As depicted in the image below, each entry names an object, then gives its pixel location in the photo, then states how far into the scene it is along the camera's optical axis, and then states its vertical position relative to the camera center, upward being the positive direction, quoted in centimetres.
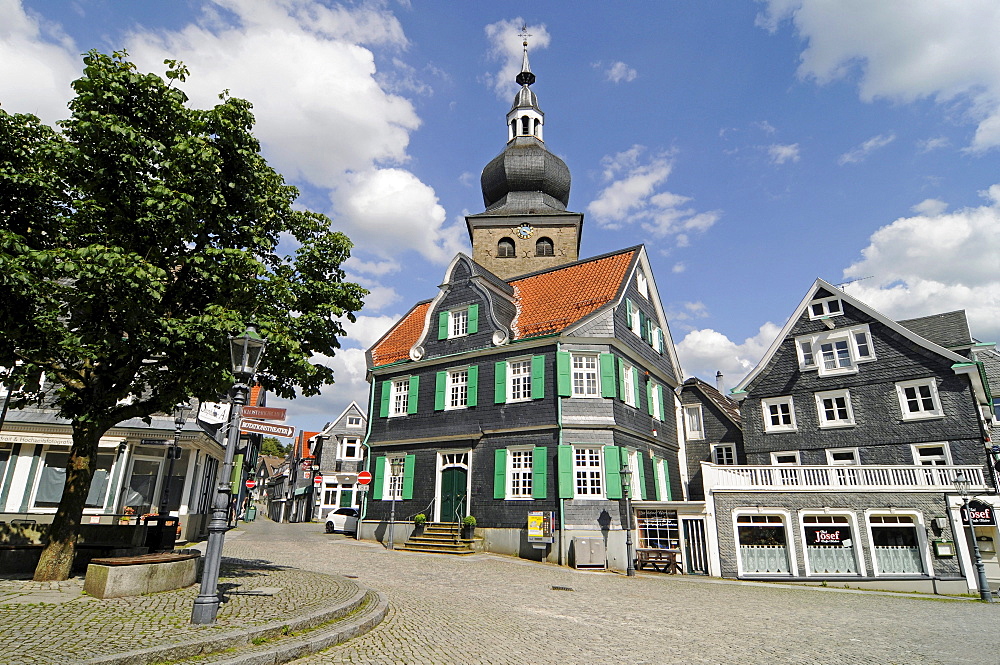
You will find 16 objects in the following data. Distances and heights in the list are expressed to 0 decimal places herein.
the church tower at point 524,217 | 3484 +1697
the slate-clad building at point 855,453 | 1850 +245
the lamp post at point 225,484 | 732 +30
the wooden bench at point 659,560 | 1902 -147
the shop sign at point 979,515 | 1728 +7
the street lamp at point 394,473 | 2455 +151
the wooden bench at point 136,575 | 865 -101
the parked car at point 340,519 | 3281 -54
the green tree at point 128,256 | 894 +397
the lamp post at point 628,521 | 1798 -25
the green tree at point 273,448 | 9094 +946
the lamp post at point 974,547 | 1627 -84
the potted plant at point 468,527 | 2128 -57
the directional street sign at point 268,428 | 1391 +185
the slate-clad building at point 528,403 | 2073 +415
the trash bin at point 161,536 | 1234 -60
